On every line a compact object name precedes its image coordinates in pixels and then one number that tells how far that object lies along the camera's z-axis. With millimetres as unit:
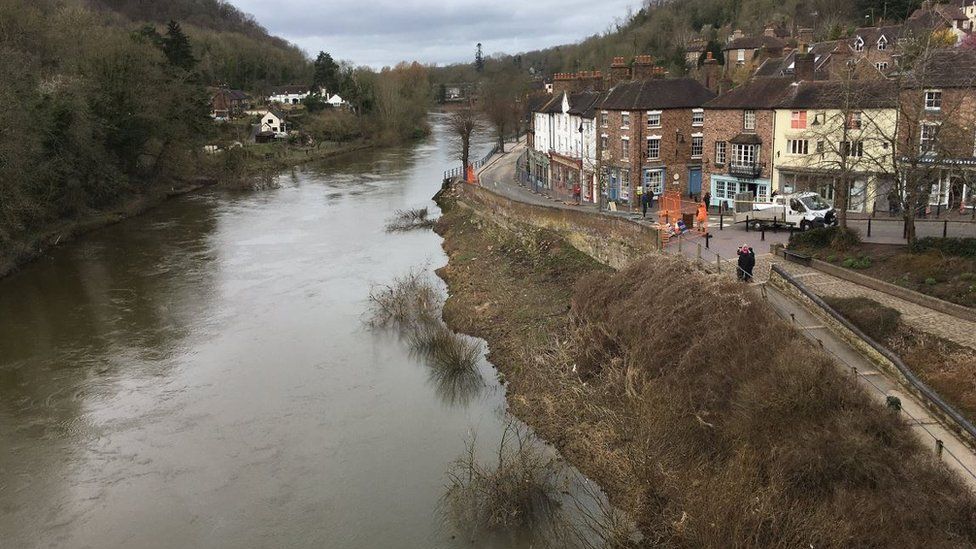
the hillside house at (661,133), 34031
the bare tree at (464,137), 52062
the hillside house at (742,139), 30766
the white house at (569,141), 38438
